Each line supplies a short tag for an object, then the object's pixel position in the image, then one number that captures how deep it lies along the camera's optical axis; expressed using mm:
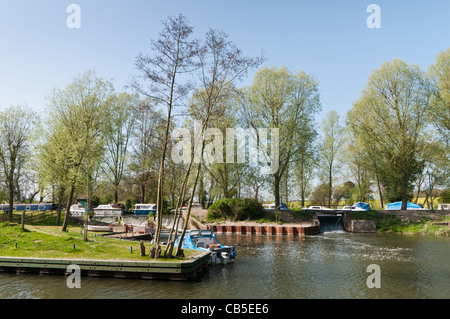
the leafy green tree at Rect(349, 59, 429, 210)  45625
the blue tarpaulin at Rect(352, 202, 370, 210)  53400
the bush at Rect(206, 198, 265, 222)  45438
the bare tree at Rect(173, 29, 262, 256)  18734
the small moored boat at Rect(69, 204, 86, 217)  50981
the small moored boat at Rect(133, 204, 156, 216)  54219
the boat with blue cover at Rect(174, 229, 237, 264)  20844
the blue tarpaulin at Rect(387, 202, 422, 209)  56344
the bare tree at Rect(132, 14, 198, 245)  18516
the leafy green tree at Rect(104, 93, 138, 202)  56656
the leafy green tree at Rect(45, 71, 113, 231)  28547
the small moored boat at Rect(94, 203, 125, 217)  52281
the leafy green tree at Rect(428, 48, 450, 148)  43719
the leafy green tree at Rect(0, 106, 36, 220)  41375
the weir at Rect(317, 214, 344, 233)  45375
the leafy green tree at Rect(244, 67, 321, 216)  47594
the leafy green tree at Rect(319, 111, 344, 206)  62781
